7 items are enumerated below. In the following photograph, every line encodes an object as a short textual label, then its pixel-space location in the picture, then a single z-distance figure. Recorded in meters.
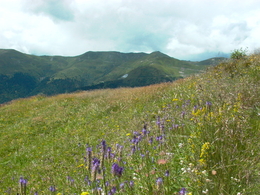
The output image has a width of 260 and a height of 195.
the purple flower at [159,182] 2.34
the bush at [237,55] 16.06
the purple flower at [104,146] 2.49
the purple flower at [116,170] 2.48
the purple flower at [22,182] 2.74
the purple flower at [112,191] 2.49
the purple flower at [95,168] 2.23
